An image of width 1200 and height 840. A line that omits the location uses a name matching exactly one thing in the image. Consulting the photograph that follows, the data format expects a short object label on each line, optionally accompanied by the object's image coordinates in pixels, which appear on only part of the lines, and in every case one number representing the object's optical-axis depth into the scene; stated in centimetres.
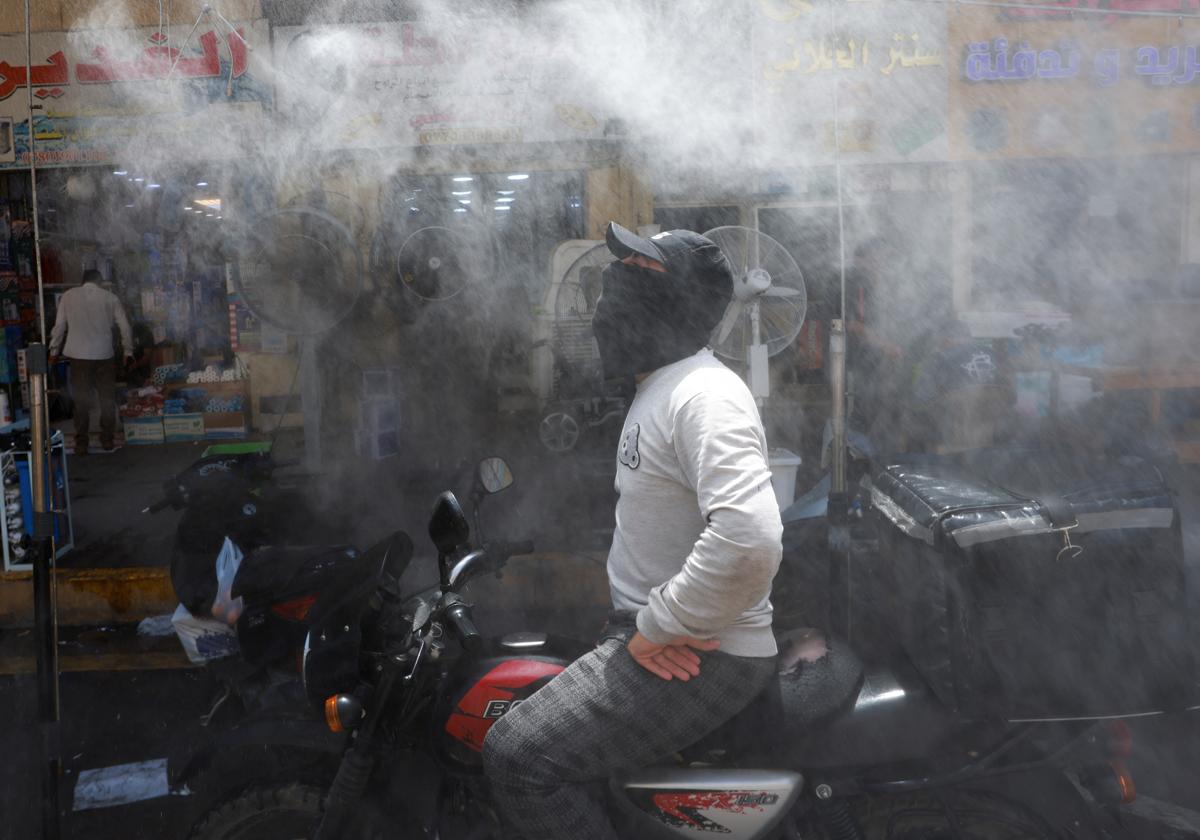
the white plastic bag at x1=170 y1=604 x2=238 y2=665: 326
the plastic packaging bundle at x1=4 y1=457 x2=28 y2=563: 480
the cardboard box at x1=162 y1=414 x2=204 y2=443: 852
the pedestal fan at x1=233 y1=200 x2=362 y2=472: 522
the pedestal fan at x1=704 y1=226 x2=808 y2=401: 429
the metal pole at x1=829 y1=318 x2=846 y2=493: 293
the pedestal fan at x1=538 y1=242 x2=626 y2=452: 538
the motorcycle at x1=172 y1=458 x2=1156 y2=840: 206
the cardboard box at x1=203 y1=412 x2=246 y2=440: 844
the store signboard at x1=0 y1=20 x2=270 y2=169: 403
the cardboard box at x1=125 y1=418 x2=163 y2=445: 866
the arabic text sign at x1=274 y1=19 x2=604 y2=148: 409
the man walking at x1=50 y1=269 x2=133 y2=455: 786
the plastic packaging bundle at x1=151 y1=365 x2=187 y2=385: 869
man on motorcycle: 184
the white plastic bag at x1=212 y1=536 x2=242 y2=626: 321
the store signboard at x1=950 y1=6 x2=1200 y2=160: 402
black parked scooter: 283
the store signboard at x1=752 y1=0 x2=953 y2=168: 365
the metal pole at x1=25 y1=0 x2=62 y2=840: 270
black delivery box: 211
